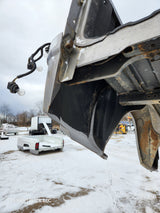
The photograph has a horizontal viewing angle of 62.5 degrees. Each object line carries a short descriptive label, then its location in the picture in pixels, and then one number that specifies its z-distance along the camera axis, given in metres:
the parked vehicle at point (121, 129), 18.50
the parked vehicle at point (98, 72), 0.73
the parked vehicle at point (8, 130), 15.89
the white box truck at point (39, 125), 15.20
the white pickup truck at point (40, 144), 5.68
